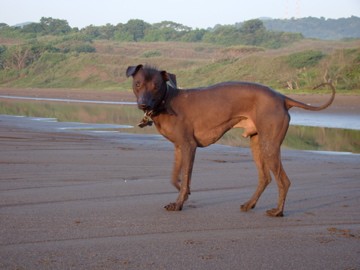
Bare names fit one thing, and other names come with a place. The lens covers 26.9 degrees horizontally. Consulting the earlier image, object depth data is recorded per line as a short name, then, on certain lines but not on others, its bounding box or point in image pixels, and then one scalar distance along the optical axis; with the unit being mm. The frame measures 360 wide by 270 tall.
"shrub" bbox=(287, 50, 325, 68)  43219
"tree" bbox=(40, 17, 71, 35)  98500
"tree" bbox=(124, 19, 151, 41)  101375
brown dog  8109
